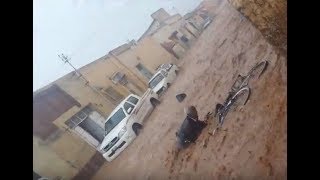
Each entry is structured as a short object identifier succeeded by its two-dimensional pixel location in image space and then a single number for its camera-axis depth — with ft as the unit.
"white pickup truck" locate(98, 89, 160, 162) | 16.78
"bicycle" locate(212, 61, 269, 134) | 10.98
